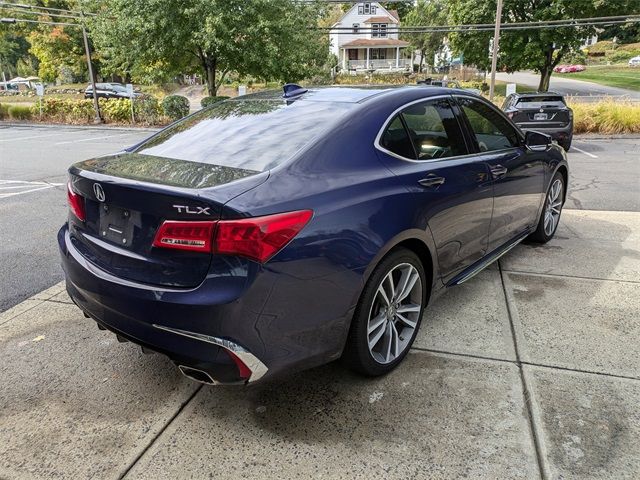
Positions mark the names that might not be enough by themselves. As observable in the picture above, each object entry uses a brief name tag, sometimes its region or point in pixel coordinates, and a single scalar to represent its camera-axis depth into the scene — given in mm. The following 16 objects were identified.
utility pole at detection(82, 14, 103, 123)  23719
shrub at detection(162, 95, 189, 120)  22109
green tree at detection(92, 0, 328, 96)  19453
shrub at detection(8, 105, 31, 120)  25312
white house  58656
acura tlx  2156
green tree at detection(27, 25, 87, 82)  42188
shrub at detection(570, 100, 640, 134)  15891
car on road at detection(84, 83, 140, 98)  32562
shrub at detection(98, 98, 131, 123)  23562
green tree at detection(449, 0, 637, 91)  26438
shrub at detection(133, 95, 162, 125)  22766
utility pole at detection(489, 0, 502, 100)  18828
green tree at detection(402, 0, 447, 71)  55938
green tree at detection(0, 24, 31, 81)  64931
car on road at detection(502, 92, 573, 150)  12266
